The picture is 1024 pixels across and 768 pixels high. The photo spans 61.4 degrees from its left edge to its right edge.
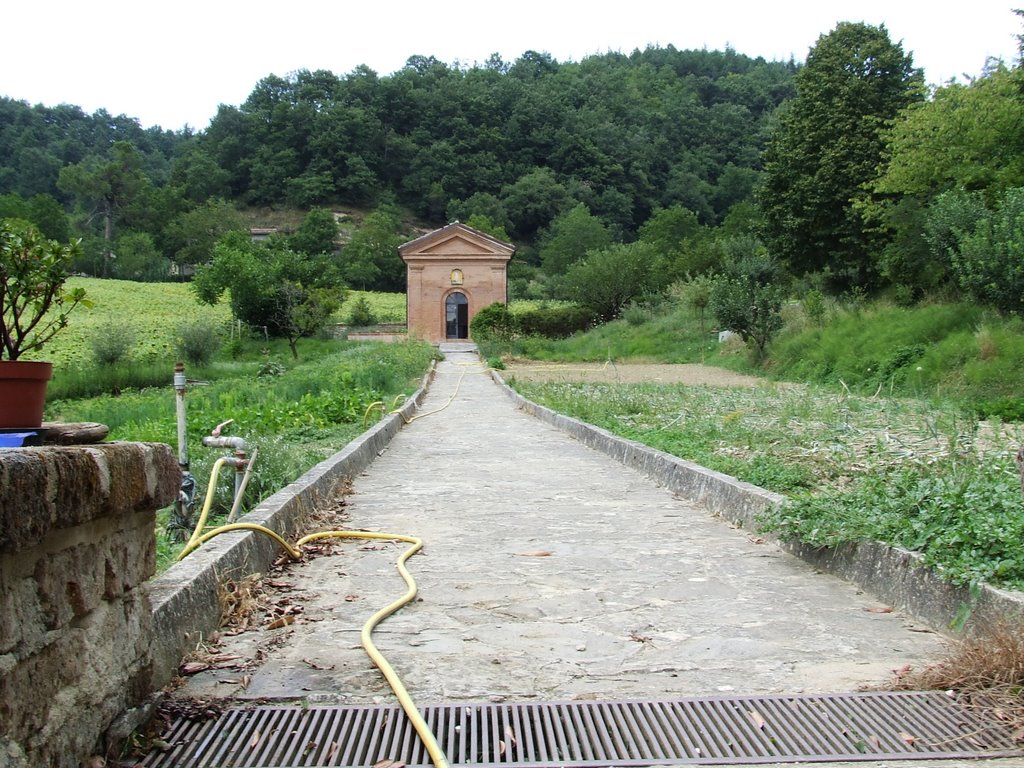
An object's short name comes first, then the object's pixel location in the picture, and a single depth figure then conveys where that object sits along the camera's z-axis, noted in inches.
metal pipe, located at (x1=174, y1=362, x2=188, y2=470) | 254.8
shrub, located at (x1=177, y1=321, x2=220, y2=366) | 1589.6
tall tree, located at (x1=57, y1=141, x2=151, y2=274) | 3521.2
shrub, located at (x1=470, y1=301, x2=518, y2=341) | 1788.9
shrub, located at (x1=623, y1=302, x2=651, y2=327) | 1720.0
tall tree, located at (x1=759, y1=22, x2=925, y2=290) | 1246.3
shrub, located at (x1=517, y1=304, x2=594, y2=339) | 1891.0
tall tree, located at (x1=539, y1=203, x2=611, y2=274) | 3243.1
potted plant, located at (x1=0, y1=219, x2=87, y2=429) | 131.6
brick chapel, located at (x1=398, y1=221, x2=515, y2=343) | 2065.7
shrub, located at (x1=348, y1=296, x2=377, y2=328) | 2144.4
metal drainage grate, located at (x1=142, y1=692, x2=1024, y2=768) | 106.8
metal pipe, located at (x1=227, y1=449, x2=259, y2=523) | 214.0
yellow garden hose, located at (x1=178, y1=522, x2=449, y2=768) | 108.0
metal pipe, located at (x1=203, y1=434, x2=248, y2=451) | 238.9
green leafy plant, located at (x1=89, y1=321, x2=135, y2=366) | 1517.0
